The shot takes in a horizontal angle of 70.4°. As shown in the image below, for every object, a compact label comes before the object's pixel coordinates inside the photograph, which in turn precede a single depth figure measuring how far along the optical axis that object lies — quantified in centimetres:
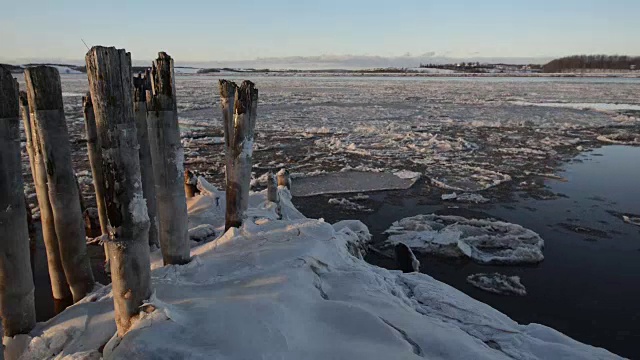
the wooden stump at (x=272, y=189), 905
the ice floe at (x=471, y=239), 809
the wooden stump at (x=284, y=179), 1063
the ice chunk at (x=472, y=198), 1116
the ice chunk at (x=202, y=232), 742
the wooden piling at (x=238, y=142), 731
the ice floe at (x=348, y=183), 1218
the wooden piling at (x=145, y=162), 651
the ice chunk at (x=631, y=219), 969
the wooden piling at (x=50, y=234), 590
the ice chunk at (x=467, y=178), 1242
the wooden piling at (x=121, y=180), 383
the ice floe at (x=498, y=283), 700
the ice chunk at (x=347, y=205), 1070
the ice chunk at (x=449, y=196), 1144
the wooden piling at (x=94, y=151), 630
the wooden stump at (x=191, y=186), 994
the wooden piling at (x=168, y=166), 540
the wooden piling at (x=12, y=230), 441
